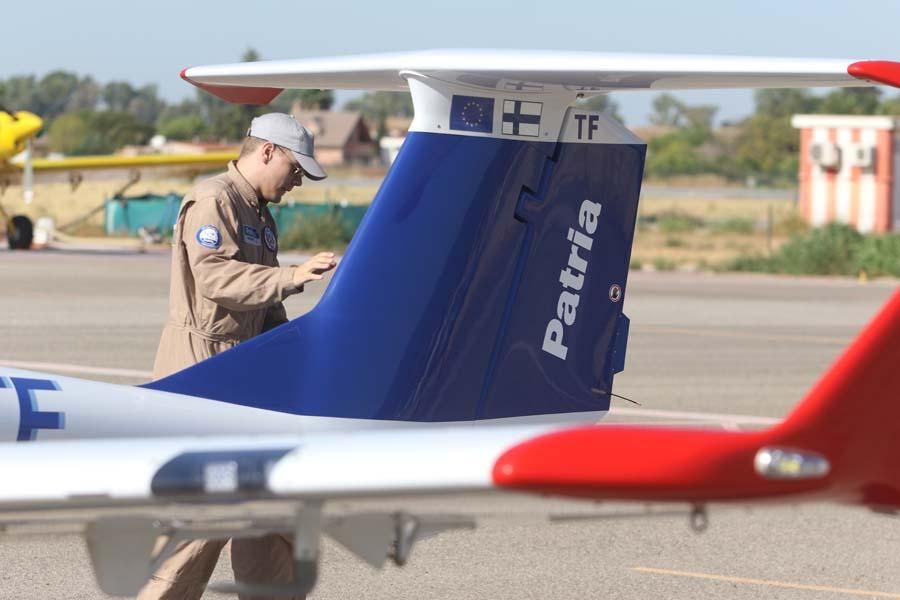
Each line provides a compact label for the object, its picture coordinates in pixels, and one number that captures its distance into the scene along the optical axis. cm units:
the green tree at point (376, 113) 19045
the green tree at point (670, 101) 19772
